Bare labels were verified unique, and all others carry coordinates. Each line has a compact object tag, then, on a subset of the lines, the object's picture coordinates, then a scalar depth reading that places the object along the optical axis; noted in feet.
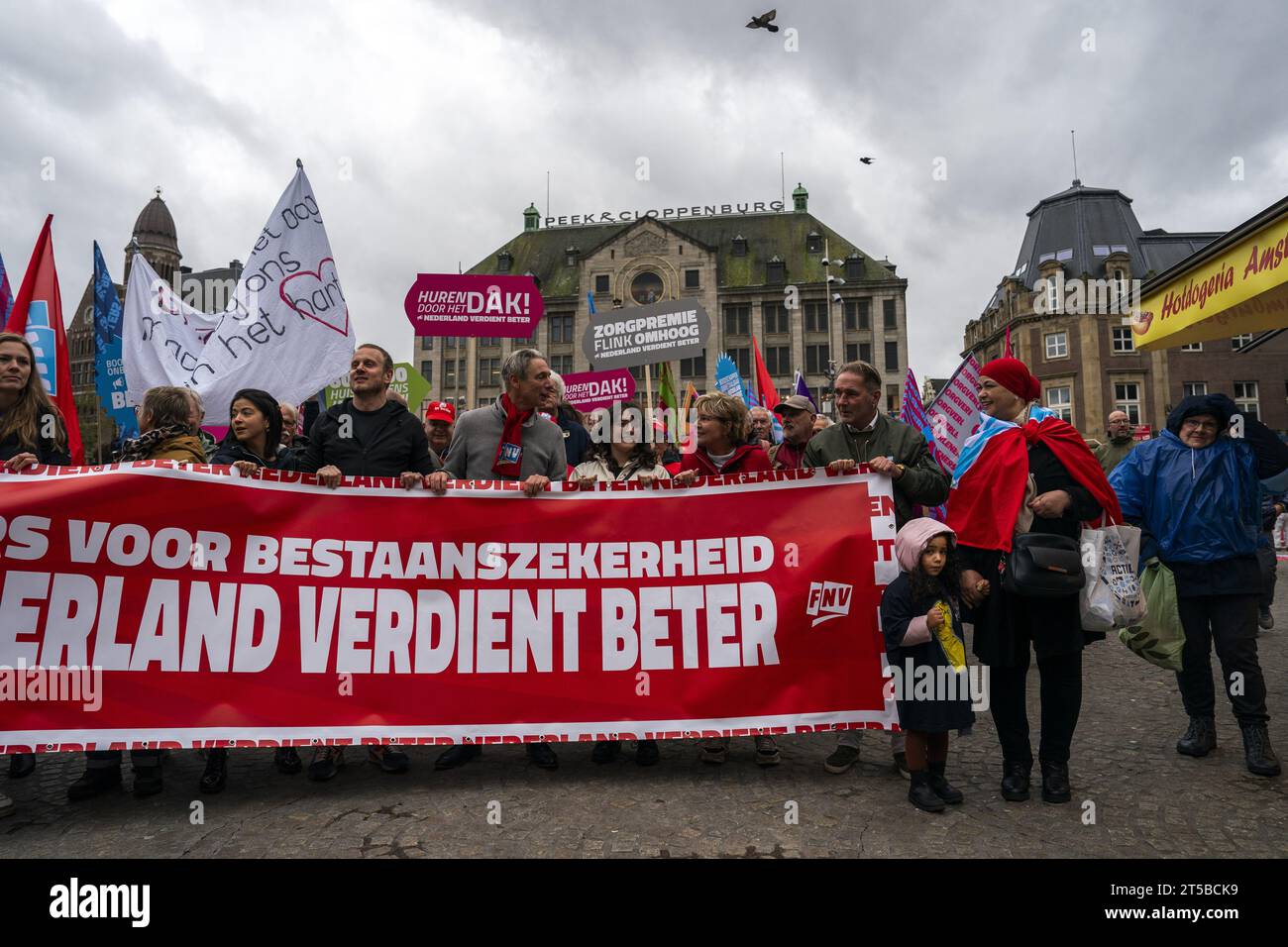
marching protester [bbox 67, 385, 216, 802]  12.73
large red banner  12.62
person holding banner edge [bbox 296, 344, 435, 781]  14.90
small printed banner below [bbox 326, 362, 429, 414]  43.14
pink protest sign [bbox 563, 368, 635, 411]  36.17
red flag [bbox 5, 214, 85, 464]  18.61
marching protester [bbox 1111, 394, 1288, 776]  14.29
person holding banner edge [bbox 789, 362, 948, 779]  13.94
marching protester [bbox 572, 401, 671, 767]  14.60
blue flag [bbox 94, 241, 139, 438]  29.30
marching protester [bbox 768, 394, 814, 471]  18.47
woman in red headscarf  12.31
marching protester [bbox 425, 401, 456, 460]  24.97
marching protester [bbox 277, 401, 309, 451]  23.18
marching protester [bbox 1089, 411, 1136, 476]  28.12
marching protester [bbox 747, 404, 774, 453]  25.54
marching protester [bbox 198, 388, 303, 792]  13.89
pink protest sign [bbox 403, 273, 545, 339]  26.58
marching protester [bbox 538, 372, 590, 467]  17.19
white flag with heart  22.95
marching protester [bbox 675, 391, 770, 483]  15.33
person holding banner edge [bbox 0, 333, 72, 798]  13.51
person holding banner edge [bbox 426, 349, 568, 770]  15.67
